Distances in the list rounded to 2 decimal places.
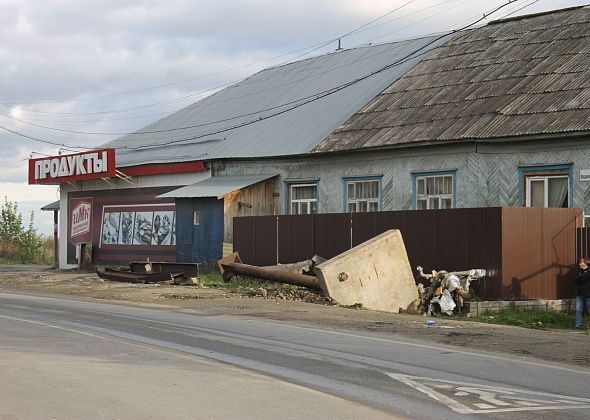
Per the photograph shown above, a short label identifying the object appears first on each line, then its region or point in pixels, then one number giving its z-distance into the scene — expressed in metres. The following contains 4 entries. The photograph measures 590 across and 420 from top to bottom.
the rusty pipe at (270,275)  22.81
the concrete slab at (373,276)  21.30
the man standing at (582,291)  20.05
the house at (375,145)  25.44
